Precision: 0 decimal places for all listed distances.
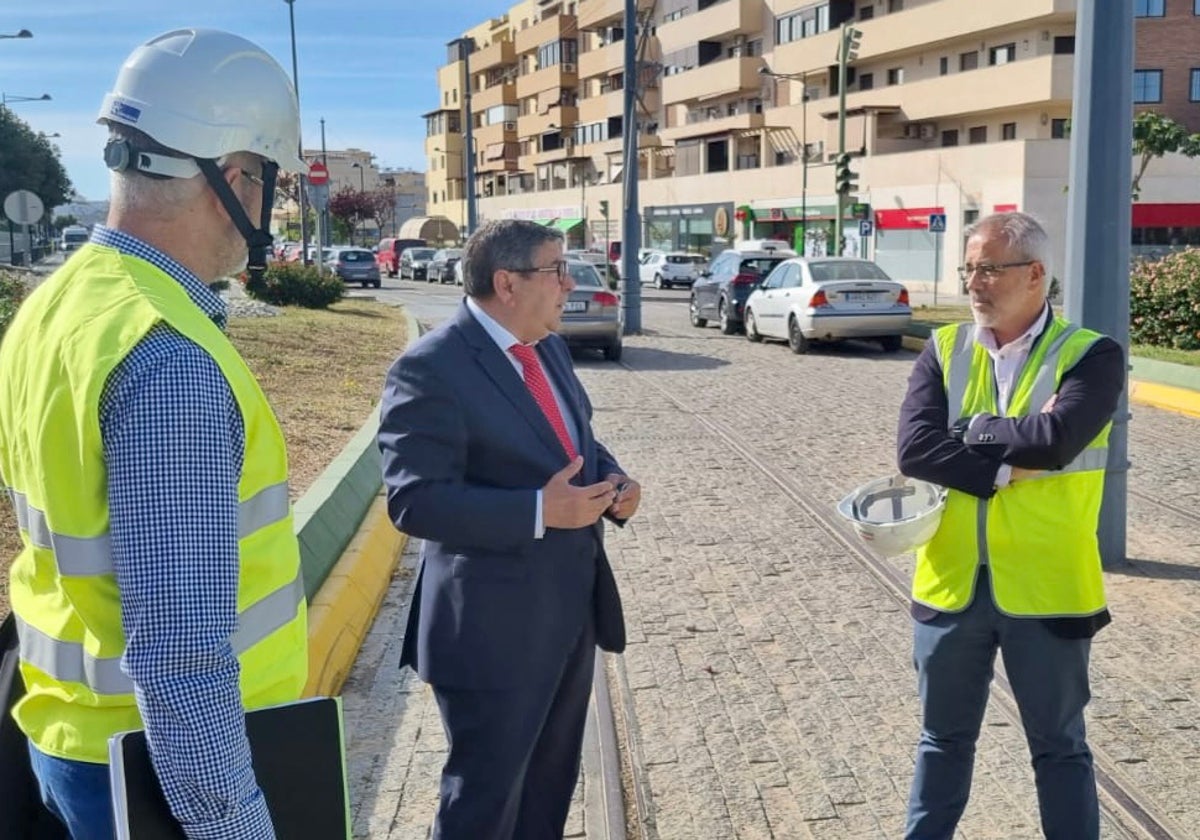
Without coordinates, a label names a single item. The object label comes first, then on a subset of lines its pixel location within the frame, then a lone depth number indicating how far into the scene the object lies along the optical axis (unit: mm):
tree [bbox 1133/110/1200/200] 35219
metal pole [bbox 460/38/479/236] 39469
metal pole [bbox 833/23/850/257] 34062
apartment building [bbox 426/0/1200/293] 42250
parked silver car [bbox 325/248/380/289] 46719
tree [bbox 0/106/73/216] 61719
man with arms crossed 3344
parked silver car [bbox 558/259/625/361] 18219
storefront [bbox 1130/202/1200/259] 40875
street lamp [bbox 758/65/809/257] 50875
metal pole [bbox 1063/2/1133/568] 6523
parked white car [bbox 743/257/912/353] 19109
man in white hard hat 1751
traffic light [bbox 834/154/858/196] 35094
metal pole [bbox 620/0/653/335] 23797
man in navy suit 3080
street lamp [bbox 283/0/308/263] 37081
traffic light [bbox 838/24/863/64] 33875
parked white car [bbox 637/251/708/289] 46281
